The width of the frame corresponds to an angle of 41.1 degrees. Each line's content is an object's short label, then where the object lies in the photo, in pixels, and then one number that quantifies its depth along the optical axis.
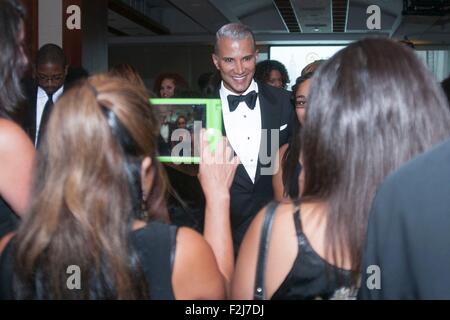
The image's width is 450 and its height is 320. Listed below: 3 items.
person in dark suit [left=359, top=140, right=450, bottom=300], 0.76
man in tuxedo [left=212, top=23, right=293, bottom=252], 2.23
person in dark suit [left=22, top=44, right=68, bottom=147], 2.93
